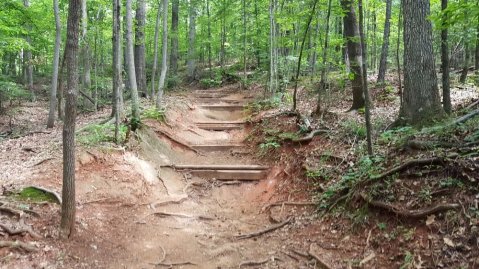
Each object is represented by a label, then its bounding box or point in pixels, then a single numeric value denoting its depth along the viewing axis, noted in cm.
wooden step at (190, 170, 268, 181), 938
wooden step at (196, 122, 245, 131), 1391
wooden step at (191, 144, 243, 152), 1161
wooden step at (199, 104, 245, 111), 1664
